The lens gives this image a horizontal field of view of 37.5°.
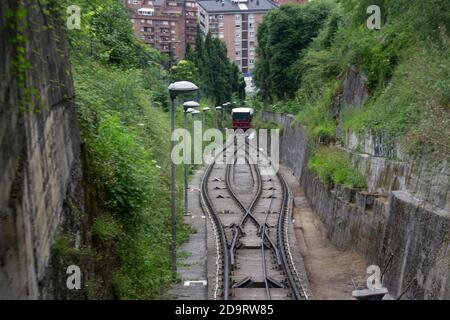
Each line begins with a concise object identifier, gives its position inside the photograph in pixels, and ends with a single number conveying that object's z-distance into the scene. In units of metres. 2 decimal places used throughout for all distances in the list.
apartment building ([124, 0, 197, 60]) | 94.38
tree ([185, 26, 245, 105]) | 72.06
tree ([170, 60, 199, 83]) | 57.04
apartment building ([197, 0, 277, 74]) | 116.62
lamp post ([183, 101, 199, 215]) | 22.80
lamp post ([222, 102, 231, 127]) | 77.21
